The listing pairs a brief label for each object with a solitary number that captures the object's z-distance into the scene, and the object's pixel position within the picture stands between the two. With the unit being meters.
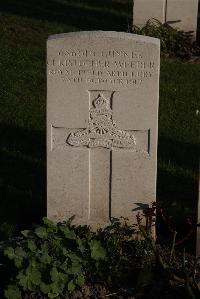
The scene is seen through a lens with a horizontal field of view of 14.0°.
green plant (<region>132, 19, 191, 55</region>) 10.78
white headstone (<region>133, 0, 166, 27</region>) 10.99
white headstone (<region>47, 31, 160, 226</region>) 5.39
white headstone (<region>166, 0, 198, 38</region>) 10.99
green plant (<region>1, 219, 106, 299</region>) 5.10
